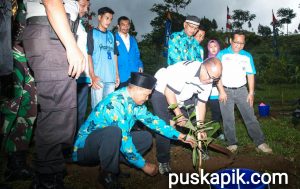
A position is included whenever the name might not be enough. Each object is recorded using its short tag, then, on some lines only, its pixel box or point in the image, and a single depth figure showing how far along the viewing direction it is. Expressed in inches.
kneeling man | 123.6
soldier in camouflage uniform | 103.4
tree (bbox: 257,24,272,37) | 3106.5
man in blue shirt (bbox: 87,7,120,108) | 187.0
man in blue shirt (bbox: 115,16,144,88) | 227.0
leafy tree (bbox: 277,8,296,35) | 3863.2
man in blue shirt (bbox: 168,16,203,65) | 190.7
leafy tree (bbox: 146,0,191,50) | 1498.5
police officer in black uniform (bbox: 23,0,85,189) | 81.0
